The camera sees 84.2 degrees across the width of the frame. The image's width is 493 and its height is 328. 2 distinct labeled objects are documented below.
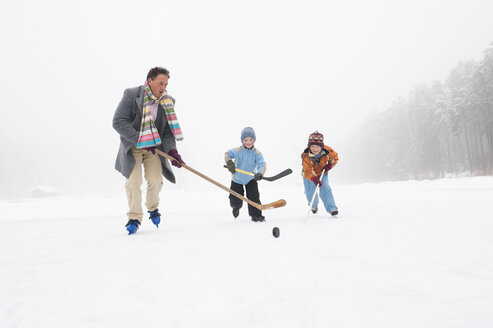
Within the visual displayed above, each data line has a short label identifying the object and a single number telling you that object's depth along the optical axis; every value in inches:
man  161.8
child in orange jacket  216.7
